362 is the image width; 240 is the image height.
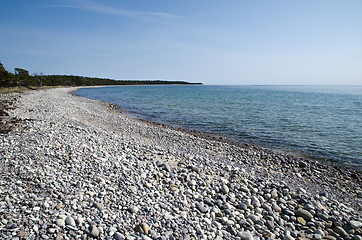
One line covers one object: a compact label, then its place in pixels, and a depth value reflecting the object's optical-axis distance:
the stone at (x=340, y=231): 5.64
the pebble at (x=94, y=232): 4.21
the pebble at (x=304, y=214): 6.12
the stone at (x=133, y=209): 5.18
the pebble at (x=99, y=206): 5.05
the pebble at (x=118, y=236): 4.25
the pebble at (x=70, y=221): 4.37
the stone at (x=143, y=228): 4.54
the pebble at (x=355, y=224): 5.91
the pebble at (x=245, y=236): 4.85
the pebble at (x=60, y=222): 4.28
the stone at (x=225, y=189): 6.87
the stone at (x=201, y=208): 5.70
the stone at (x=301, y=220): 5.96
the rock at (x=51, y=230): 4.09
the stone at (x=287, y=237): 5.16
